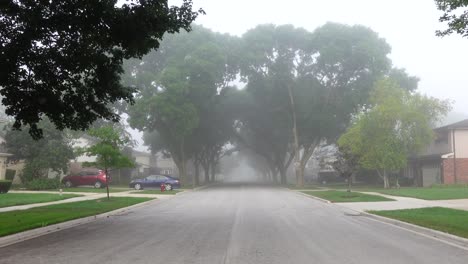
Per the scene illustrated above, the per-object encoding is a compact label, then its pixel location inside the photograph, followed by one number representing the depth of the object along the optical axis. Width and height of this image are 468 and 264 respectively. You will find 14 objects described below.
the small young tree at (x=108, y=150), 26.41
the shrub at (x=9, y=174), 42.25
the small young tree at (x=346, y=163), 33.75
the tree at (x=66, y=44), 13.41
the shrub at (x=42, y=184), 39.00
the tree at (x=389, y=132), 41.09
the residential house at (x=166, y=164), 99.34
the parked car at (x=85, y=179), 44.50
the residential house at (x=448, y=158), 43.38
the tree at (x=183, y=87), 45.19
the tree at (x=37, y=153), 42.69
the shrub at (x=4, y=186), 31.98
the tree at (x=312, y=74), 48.91
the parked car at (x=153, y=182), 42.63
